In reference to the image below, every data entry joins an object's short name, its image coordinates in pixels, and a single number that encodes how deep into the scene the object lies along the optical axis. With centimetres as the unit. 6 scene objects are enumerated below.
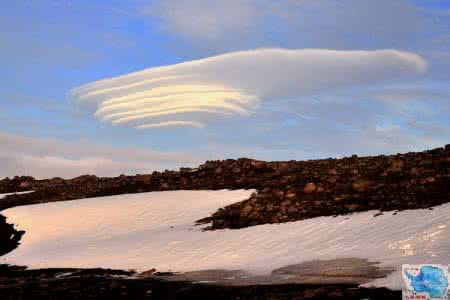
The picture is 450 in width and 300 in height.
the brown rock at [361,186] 3771
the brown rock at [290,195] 3883
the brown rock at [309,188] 3921
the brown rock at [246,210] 3688
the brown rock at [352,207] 3313
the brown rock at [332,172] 4549
